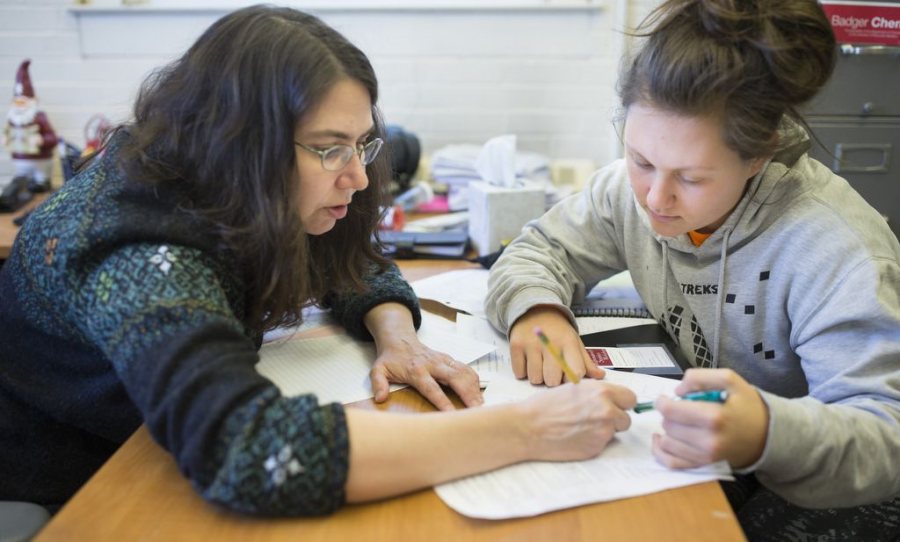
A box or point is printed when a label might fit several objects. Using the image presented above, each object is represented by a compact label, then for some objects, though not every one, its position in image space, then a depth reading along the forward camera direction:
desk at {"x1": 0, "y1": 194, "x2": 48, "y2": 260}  1.78
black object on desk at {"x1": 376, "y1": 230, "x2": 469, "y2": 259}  1.78
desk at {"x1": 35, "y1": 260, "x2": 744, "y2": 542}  0.74
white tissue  1.83
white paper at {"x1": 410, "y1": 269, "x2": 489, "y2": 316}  1.43
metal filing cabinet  1.98
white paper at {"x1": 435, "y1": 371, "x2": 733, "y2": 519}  0.78
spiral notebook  1.39
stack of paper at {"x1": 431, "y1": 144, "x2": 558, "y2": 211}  2.28
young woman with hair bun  0.84
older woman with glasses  0.76
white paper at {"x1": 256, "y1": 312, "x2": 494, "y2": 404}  1.04
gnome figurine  2.37
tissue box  1.76
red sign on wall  1.91
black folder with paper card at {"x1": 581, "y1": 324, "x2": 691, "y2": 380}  1.22
